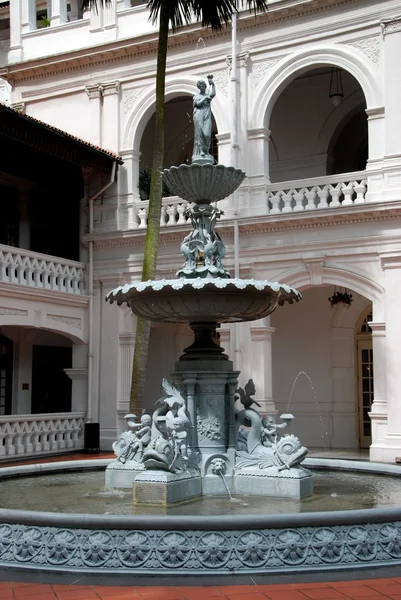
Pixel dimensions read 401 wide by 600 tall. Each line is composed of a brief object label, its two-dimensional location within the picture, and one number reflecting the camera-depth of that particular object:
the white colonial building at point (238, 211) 16.31
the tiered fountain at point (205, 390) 8.09
